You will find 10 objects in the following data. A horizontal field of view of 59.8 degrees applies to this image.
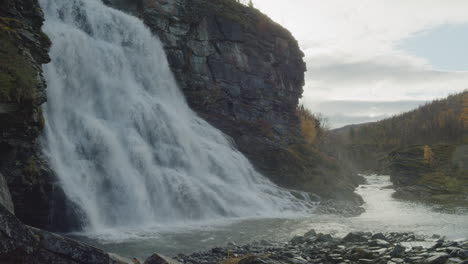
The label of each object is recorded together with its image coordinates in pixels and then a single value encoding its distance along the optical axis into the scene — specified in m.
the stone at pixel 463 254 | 9.54
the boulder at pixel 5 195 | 8.30
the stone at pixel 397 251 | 10.91
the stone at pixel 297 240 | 15.59
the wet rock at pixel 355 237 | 14.04
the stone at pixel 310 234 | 16.84
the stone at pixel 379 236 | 14.26
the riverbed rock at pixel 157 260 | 7.93
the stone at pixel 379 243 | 12.63
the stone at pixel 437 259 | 9.72
